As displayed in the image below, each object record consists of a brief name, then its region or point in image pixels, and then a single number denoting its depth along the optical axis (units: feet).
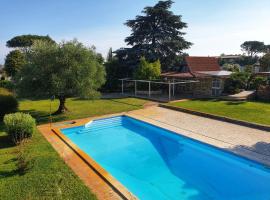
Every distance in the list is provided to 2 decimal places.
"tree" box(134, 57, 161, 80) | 93.50
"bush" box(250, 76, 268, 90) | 85.97
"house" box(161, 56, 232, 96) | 86.58
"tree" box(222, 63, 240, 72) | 123.27
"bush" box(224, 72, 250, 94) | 83.20
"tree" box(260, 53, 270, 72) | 138.62
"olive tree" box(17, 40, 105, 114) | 52.70
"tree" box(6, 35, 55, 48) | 196.65
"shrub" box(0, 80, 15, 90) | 102.04
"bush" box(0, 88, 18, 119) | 54.60
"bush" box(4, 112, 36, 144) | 37.50
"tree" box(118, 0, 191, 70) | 108.17
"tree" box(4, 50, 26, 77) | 139.74
